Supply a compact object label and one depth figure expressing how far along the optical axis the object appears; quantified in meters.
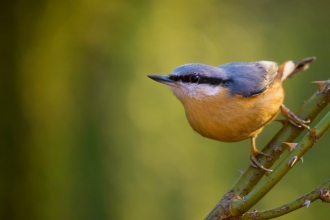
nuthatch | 3.07
